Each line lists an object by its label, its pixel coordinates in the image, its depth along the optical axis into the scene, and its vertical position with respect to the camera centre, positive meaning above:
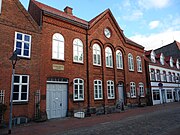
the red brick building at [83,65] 14.22 +2.48
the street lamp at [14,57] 9.35 +1.88
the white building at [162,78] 26.34 +1.87
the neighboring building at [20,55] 11.60 +2.69
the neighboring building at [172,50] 42.03 +10.22
